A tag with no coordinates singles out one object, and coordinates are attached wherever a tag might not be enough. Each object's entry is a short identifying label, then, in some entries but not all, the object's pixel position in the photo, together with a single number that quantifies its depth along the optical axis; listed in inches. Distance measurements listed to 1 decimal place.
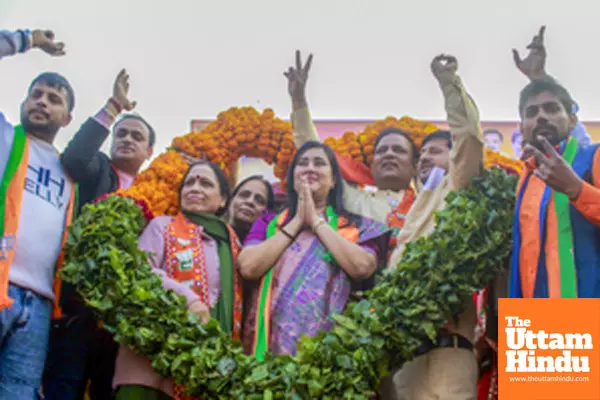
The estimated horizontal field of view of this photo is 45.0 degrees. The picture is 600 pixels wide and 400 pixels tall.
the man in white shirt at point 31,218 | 161.2
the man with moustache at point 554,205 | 151.7
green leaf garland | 155.9
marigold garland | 237.1
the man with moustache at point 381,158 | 222.1
